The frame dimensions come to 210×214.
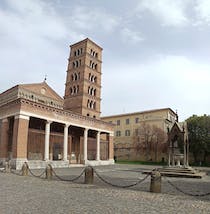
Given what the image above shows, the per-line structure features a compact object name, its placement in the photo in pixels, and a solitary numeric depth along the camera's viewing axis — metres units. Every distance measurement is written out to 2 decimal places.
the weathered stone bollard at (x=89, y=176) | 13.65
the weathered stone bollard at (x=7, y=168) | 21.12
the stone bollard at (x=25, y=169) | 17.91
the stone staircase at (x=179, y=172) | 18.68
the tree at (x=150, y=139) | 50.06
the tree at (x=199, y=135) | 42.87
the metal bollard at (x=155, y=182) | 10.91
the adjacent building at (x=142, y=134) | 50.72
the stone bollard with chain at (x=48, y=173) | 15.69
